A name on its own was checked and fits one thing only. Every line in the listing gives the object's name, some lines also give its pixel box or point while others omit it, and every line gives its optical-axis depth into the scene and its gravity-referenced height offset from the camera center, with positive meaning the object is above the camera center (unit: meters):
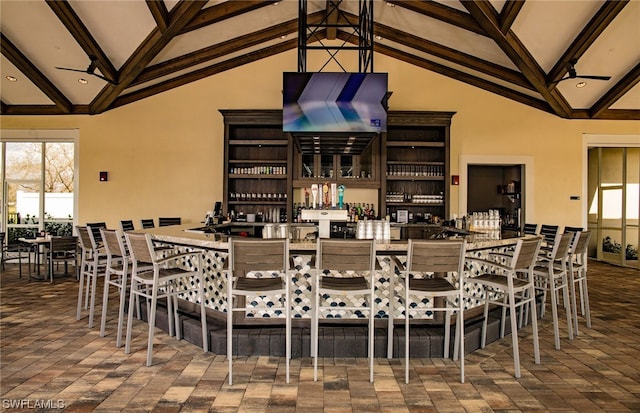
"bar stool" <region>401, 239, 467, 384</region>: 3.00 -0.41
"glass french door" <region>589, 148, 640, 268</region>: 8.94 +0.10
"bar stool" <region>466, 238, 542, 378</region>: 3.16 -0.58
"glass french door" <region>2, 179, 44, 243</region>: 8.46 -0.10
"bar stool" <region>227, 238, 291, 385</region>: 2.96 -0.41
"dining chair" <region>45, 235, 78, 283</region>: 6.82 -0.75
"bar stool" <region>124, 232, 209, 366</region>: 3.36 -0.62
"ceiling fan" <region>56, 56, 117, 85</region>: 6.12 +2.04
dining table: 6.99 -0.75
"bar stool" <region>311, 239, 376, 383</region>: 2.98 -0.41
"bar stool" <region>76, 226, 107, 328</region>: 4.36 -0.62
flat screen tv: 3.98 +0.99
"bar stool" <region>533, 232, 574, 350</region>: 3.81 -0.60
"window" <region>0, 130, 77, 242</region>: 8.42 +0.30
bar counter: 3.46 -0.68
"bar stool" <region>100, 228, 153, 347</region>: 3.74 -0.55
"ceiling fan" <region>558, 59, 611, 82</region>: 6.01 +2.05
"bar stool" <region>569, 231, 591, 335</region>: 4.18 -0.63
